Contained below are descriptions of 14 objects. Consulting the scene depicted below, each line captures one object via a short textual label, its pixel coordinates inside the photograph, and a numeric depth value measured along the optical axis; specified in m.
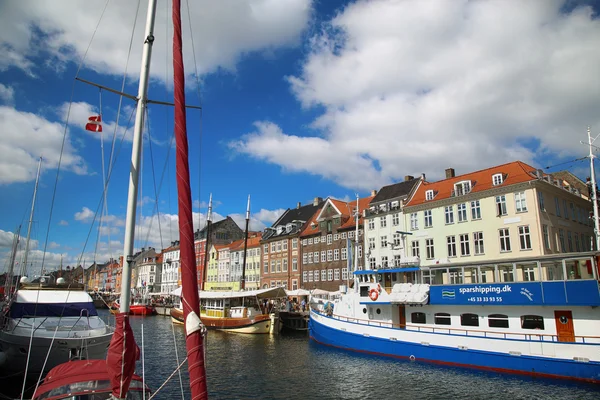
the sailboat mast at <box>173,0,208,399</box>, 6.26
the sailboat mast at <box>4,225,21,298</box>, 34.91
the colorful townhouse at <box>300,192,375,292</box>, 56.26
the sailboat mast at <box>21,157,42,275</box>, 38.54
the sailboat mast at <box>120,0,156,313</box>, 7.73
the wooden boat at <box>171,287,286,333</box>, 40.94
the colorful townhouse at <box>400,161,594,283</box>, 37.22
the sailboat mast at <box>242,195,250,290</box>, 55.09
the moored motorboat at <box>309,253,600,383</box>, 21.44
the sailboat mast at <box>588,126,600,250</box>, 23.37
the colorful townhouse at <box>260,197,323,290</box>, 65.44
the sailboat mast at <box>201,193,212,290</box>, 60.06
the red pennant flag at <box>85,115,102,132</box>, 10.62
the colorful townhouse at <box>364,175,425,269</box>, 48.48
